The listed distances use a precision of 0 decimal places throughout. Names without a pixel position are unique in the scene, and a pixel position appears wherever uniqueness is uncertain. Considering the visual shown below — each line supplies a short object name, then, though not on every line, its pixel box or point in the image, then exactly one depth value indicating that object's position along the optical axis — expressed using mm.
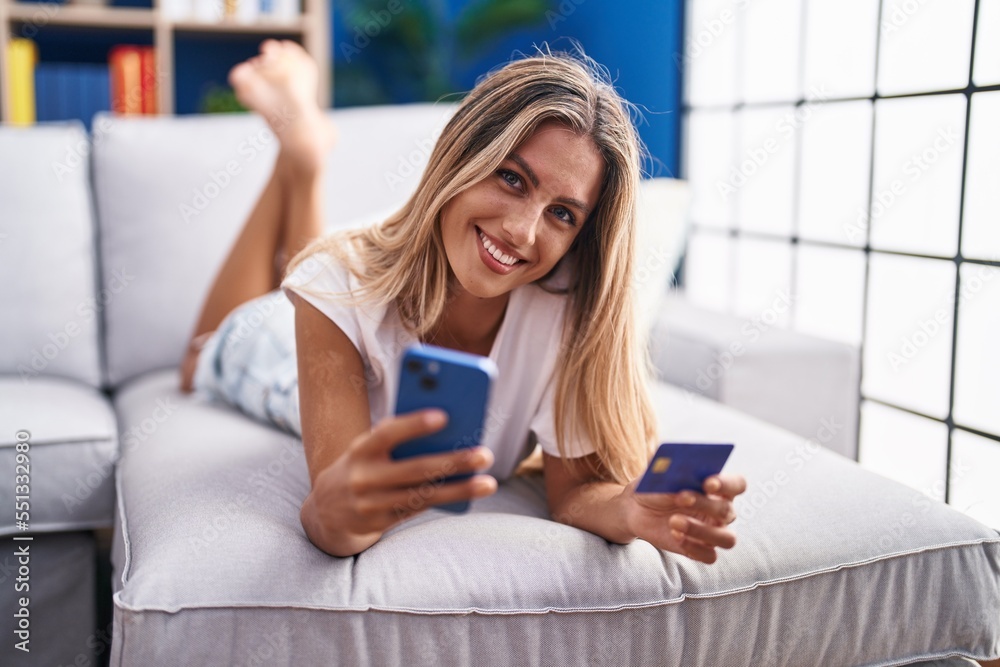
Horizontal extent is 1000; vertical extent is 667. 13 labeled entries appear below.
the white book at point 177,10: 2830
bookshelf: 2676
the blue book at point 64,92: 2768
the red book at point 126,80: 2814
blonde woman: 1085
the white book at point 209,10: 2879
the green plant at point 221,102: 2889
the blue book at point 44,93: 2734
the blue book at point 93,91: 2799
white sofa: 1002
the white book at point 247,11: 2918
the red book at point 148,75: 2830
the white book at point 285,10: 2965
